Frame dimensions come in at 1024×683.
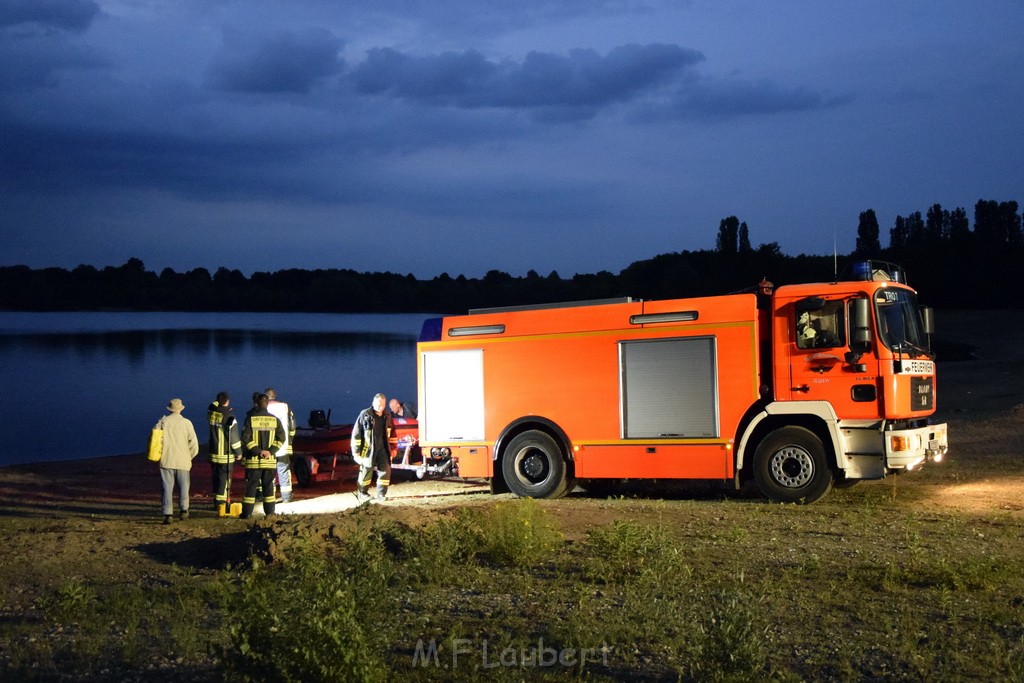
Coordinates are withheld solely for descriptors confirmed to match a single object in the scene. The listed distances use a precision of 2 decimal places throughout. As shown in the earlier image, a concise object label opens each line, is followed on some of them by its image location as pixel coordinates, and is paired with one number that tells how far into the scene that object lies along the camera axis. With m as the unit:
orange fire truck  13.47
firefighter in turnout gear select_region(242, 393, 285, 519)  13.61
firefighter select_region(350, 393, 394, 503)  15.97
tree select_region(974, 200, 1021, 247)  100.00
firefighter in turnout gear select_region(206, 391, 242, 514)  14.63
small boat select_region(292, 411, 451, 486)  19.58
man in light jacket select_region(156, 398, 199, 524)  13.92
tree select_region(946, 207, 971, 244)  100.06
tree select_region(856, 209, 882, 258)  109.87
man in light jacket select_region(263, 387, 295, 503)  14.77
